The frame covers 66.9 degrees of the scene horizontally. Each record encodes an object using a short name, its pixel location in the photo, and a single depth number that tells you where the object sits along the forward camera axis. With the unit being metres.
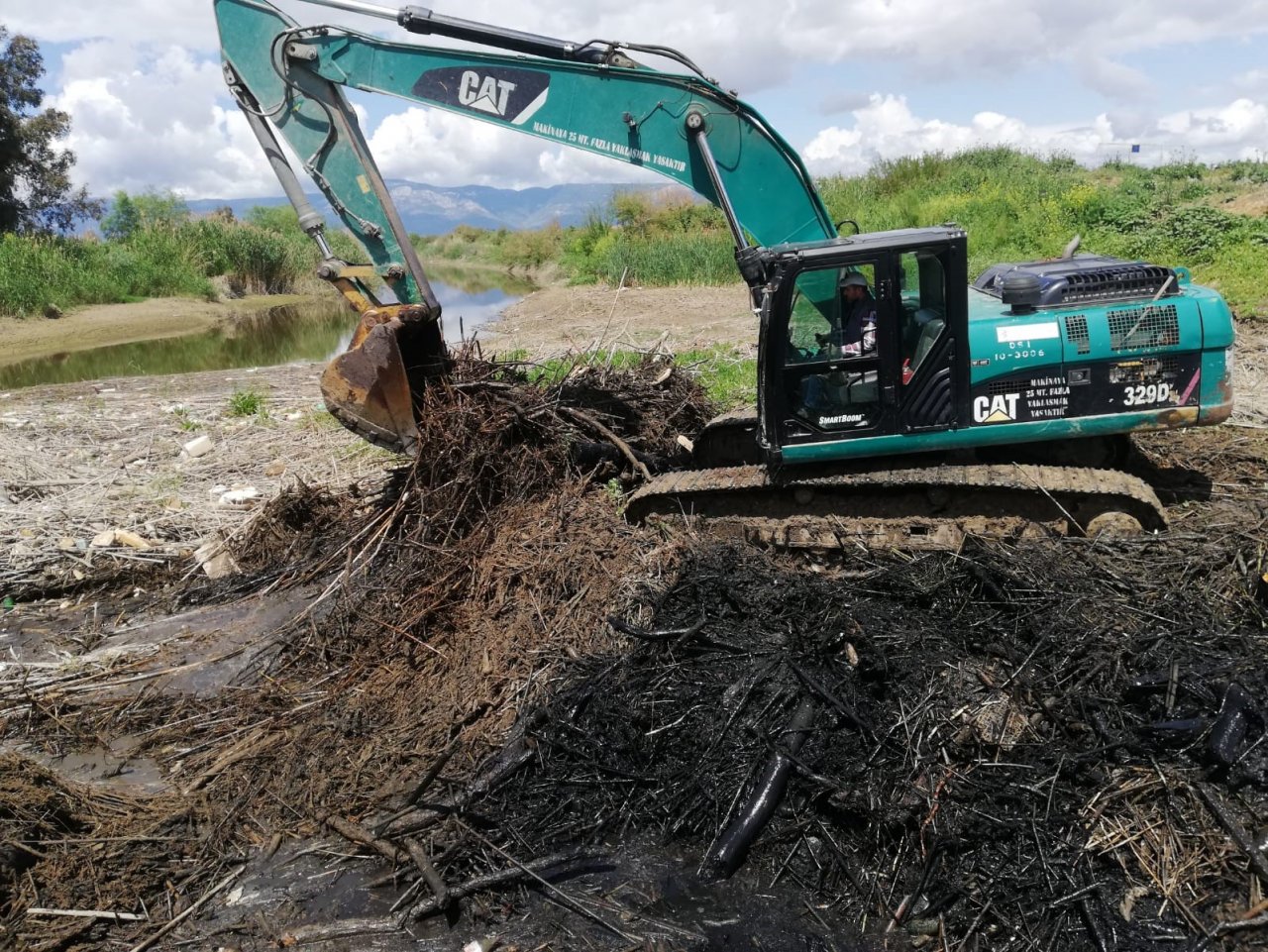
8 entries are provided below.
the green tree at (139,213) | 30.50
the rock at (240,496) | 8.00
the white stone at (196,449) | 9.17
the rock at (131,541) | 7.29
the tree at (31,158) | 27.83
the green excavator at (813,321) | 5.70
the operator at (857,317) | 5.62
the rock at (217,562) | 6.91
